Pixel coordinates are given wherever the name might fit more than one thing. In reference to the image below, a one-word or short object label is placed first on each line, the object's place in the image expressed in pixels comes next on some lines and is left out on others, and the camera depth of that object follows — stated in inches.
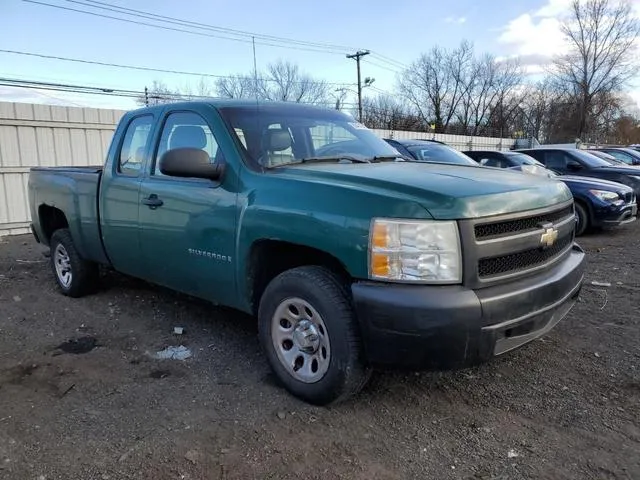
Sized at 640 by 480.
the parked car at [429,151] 356.2
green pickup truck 104.3
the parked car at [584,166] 439.5
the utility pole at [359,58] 1737.2
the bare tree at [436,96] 2459.4
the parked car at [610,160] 513.1
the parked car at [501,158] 453.4
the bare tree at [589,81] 1883.6
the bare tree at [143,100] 711.9
